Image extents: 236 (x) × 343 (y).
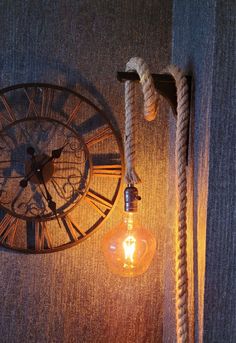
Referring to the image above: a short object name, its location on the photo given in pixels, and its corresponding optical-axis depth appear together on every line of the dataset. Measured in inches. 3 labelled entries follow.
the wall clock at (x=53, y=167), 41.3
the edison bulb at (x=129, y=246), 36.6
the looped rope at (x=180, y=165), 30.6
